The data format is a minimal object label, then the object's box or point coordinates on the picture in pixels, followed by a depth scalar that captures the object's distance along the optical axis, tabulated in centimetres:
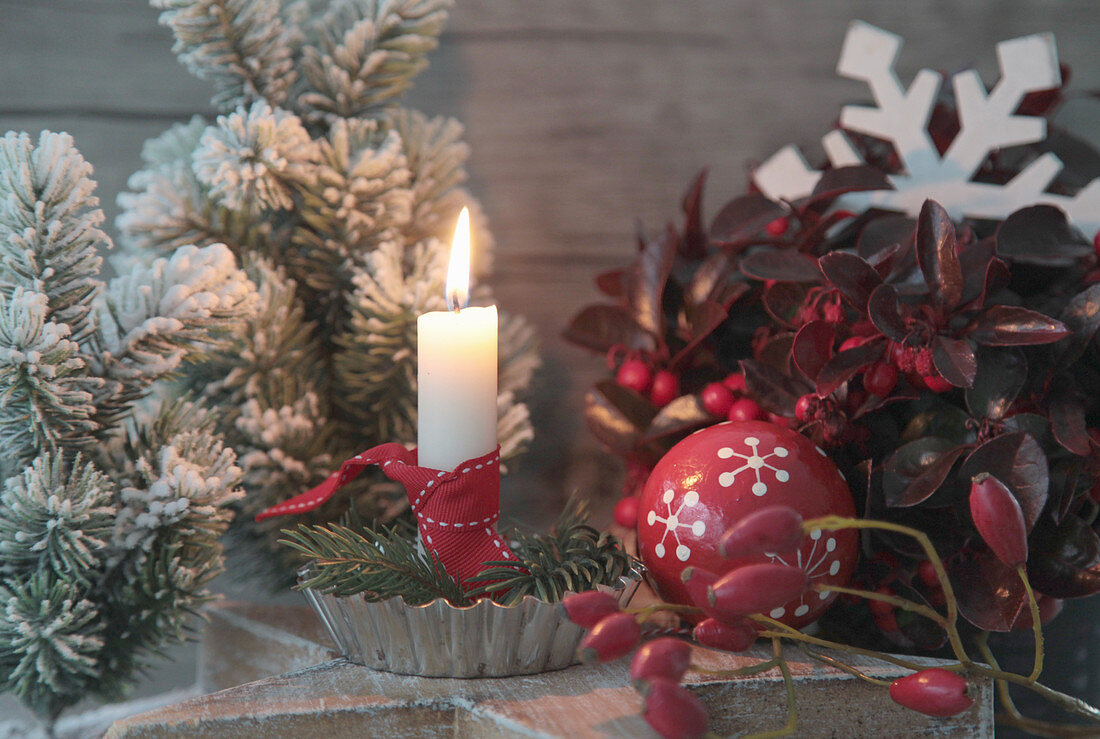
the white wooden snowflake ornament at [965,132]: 69
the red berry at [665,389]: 71
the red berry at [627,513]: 72
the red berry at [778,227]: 74
